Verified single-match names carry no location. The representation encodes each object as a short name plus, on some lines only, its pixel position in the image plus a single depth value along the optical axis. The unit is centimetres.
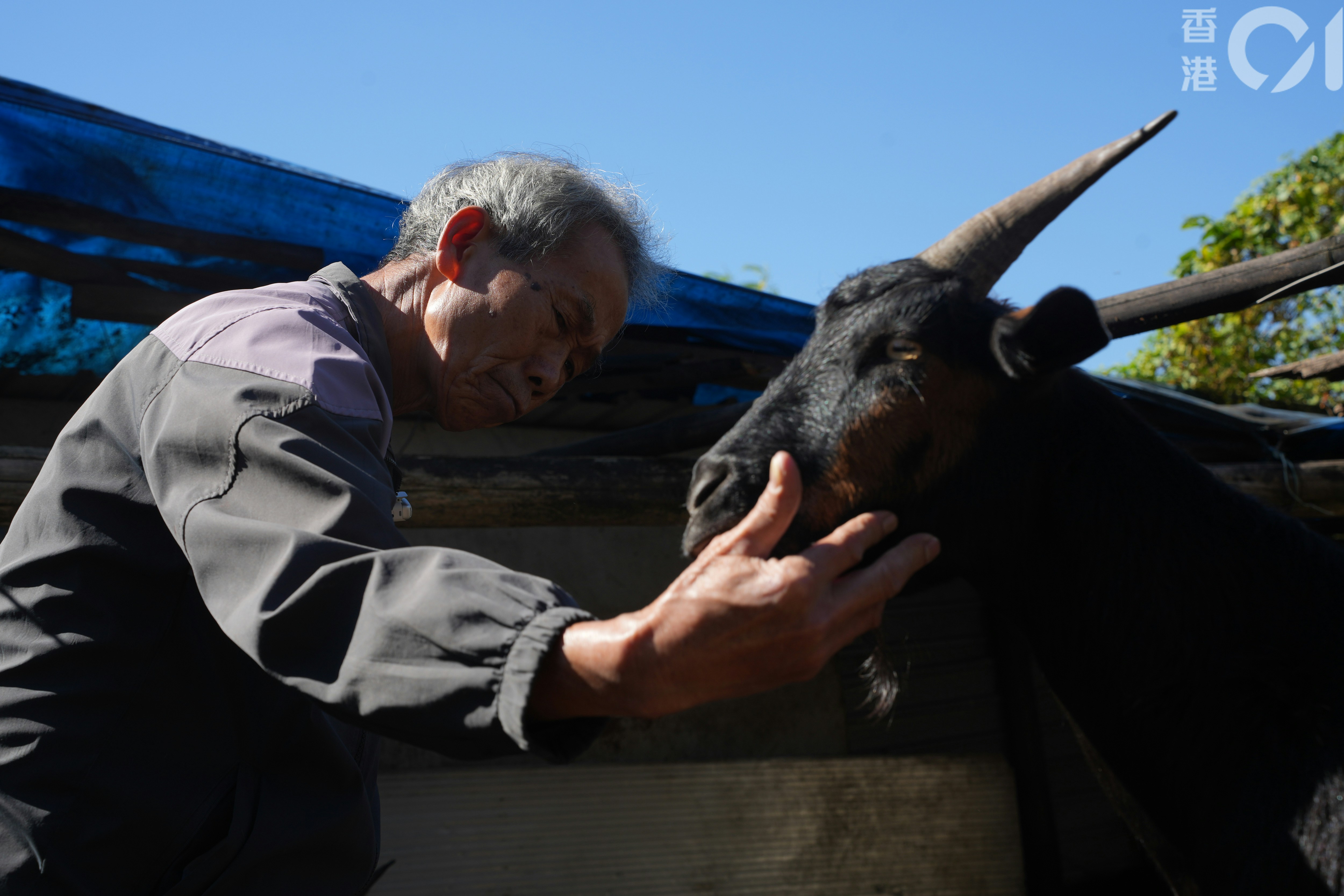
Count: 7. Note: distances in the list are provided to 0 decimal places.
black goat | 206
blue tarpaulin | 343
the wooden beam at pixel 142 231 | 347
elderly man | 85
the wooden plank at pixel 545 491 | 363
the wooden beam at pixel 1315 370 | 411
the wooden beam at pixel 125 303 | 388
